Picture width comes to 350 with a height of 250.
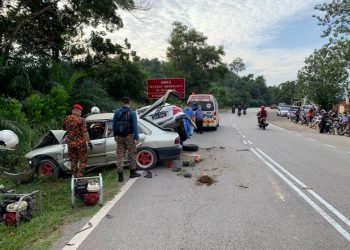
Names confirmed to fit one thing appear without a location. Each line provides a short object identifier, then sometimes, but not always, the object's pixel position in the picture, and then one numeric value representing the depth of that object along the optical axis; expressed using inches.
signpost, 1044.5
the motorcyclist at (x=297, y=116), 1589.6
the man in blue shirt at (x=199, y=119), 869.2
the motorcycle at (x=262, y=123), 1092.4
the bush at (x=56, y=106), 572.1
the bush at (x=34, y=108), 546.6
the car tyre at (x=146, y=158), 400.5
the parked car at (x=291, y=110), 1851.6
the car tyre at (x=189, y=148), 549.8
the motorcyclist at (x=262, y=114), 1084.3
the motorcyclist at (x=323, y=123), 1080.8
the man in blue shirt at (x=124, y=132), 347.6
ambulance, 989.8
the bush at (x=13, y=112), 482.6
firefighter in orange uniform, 322.3
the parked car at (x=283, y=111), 2215.2
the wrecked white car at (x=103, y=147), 374.6
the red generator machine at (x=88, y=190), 262.8
